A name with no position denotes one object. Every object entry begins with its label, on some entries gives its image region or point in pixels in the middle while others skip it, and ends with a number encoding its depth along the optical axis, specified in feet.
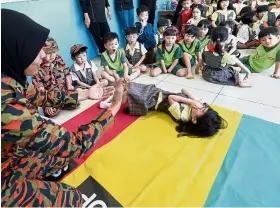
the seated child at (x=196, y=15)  10.86
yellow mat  3.86
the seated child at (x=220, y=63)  7.34
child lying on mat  5.03
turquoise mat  3.81
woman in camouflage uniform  2.35
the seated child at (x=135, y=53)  8.76
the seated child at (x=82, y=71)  7.12
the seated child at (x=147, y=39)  9.82
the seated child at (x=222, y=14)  11.61
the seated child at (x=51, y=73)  5.80
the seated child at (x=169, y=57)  8.22
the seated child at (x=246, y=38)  11.02
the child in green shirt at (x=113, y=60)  7.63
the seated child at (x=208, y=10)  12.69
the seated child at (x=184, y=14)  11.87
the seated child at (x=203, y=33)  9.36
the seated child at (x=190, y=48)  8.36
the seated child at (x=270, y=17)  11.09
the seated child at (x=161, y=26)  10.01
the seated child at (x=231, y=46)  8.41
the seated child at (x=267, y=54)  7.82
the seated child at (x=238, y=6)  13.48
